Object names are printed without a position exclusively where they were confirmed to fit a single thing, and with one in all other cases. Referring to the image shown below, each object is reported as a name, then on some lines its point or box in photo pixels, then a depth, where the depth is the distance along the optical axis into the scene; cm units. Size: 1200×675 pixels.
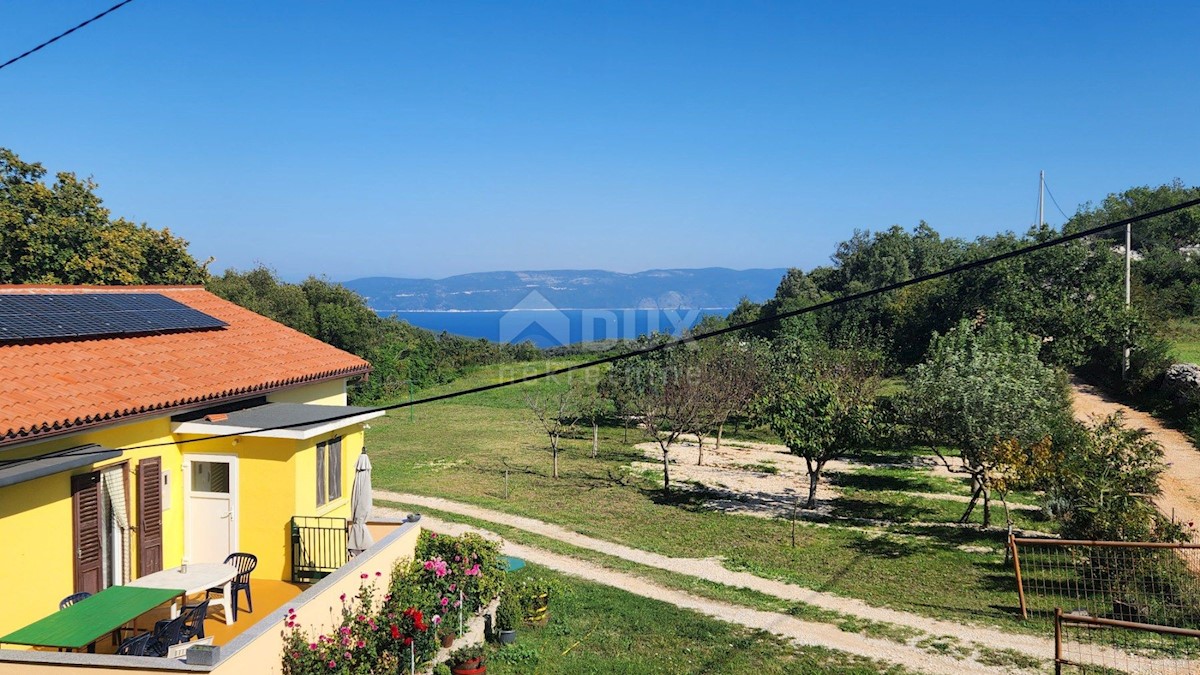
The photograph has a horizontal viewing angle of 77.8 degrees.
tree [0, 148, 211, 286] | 2406
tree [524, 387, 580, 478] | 2645
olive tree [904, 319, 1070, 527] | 1727
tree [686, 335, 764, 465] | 2806
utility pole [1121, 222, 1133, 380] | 3094
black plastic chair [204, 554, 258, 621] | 910
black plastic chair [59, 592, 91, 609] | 809
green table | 685
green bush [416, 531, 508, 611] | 1116
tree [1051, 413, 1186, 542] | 1307
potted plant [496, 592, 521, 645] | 1094
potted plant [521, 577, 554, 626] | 1173
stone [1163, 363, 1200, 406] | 2644
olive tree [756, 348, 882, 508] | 1830
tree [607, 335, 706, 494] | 2583
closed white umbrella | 1065
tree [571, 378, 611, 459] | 3080
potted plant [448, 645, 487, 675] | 951
